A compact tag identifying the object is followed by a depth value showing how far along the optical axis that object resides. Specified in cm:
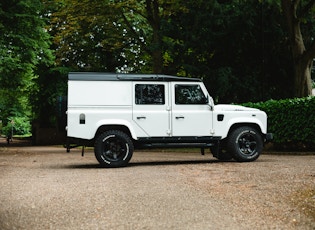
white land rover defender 1204
